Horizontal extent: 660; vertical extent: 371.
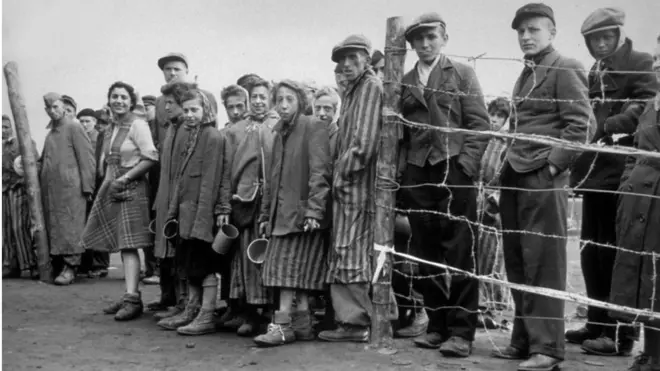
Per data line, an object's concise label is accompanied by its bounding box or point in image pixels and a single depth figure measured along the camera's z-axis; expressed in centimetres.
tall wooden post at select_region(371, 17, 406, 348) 462
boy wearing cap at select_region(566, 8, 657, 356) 455
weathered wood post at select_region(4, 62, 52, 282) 778
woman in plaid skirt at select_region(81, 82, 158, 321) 571
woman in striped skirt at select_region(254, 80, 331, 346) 479
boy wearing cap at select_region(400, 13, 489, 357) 438
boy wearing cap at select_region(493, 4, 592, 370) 398
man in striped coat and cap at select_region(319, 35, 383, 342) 468
